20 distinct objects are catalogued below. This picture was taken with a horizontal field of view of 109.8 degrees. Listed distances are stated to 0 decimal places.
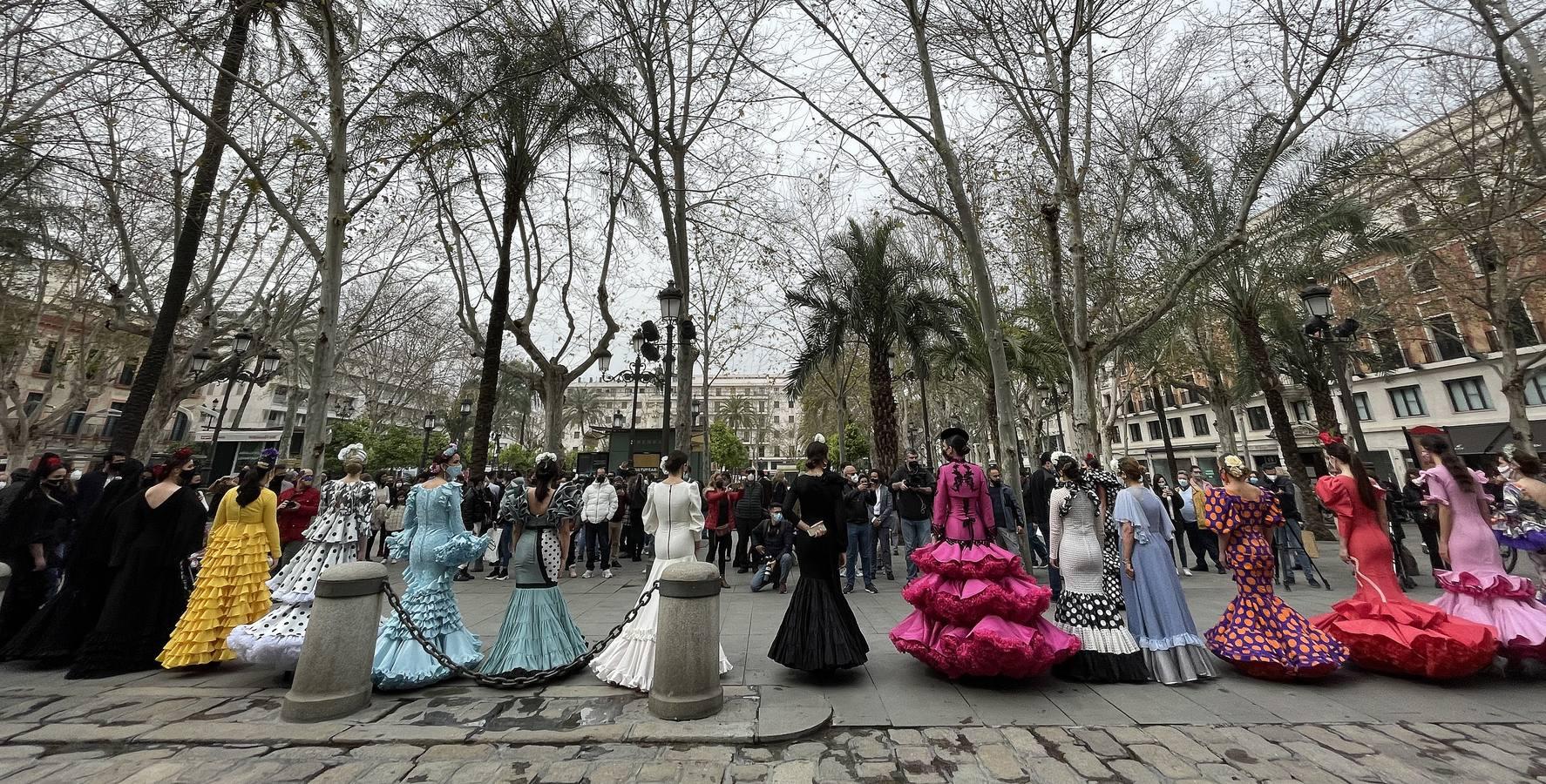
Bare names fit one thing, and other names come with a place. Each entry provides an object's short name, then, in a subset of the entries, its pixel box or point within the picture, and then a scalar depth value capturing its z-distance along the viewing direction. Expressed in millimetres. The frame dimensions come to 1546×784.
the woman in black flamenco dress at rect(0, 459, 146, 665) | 4859
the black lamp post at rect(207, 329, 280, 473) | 14422
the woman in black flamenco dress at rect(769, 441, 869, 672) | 4332
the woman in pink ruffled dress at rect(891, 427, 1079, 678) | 4043
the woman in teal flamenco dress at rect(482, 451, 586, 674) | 4555
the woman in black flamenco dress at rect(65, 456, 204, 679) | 4652
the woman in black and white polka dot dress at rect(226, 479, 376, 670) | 4328
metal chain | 4234
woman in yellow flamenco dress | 4664
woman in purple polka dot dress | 4258
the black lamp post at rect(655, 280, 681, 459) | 9570
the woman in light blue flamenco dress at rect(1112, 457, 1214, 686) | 4391
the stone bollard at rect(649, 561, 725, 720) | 3699
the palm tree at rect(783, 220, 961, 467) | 14367
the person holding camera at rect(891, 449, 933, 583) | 9062
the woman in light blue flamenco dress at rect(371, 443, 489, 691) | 4531
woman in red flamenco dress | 4094
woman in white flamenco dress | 4418
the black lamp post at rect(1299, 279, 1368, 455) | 10047
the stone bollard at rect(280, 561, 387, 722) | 3693
